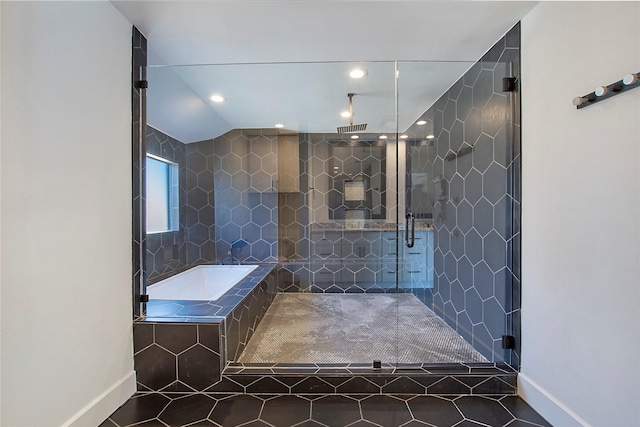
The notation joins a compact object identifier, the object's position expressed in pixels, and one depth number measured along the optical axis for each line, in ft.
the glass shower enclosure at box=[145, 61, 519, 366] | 5.74
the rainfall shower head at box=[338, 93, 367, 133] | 9.86
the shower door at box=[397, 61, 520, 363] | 5.24
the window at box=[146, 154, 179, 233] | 8.64
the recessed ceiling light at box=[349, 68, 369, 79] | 6.48
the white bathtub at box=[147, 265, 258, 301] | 7.46
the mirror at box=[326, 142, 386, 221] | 10.61
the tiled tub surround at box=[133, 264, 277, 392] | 4.82
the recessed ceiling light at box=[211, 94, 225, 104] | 8.02
